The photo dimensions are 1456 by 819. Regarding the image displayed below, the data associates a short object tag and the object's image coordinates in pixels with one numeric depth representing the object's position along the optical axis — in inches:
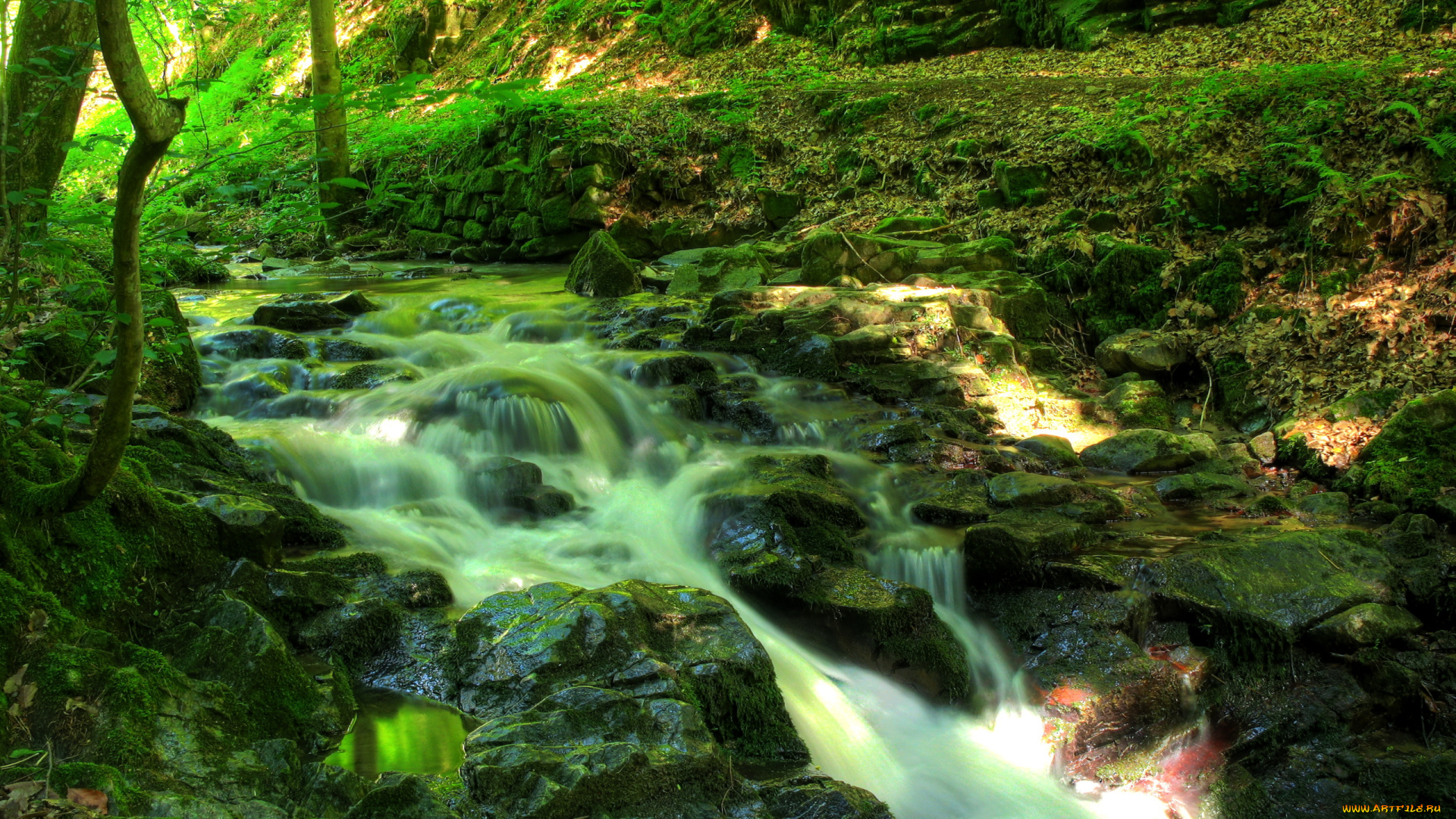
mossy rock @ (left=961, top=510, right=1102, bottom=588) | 196.2
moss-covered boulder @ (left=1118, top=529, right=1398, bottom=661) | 174.1
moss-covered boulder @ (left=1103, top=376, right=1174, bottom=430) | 299.6
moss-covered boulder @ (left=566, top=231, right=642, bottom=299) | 439.2
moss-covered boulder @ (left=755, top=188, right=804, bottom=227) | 534.9
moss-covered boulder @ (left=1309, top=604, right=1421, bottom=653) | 170.9
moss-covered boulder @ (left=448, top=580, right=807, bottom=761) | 130.4
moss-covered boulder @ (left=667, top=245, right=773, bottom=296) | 415.8
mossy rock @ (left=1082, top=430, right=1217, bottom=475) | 265.0
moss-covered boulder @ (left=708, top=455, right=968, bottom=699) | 173.5
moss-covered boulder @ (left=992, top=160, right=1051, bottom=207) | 426.3
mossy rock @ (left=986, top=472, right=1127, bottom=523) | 224.2
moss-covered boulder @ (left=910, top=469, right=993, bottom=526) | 225.0
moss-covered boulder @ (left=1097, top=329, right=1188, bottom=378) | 328.8
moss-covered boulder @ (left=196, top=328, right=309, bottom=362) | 310.3
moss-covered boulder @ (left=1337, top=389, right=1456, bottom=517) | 226.1
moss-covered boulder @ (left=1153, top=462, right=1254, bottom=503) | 245.0
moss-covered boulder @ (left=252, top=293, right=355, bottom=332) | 354.6
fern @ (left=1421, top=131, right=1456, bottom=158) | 300.2
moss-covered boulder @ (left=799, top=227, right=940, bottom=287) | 399.9
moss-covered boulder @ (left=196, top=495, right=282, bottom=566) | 151.7
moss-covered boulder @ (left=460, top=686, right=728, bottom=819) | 102.9
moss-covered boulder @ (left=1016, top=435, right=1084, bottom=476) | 266.1
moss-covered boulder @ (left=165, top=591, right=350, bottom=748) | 120.9
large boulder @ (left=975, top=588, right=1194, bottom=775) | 164.1
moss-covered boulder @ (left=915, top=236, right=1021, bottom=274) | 391.2
